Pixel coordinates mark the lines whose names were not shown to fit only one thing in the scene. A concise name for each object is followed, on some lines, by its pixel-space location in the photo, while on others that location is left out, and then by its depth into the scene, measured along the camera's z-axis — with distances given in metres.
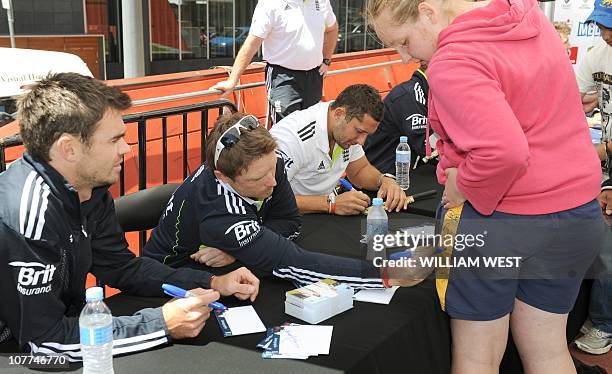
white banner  6.69
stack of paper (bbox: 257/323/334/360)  1.41
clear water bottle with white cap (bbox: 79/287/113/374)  1.28
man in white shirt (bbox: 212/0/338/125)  4.50
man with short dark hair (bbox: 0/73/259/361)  1.38
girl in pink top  1.39
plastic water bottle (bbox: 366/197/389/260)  2.23
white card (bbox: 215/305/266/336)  1.52
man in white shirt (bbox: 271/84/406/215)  2.55
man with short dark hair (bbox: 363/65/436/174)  3.25
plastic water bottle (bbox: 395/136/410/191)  2.98
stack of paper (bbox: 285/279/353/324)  1.57
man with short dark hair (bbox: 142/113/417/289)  1.85
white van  4.30
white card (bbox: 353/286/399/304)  1.72
